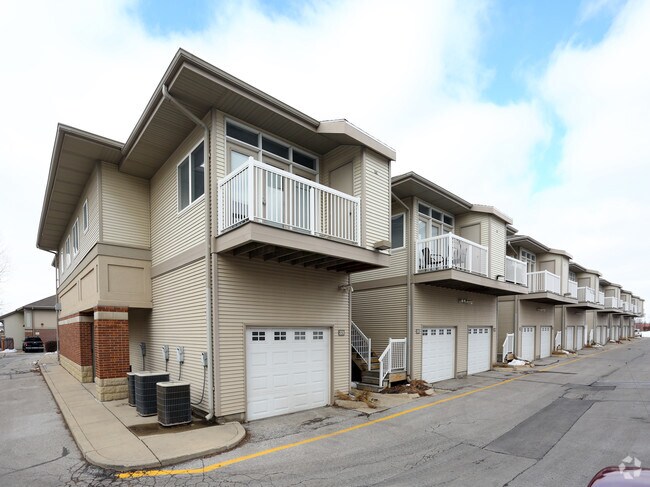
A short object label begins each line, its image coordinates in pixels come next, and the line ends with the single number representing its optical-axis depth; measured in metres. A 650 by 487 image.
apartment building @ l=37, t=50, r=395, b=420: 7.62
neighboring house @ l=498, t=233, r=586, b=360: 20.25
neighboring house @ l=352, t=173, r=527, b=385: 12.38
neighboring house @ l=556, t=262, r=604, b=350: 26.70
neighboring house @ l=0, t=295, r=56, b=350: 38.31
